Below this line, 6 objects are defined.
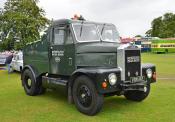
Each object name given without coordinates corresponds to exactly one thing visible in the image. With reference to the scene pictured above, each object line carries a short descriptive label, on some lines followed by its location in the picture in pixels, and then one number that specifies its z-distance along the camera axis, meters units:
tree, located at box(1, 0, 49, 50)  16.71
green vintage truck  4.85
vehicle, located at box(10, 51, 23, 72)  11.71
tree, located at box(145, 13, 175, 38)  52.81
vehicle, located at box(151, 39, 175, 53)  34.67
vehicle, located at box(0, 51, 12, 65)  16.26
